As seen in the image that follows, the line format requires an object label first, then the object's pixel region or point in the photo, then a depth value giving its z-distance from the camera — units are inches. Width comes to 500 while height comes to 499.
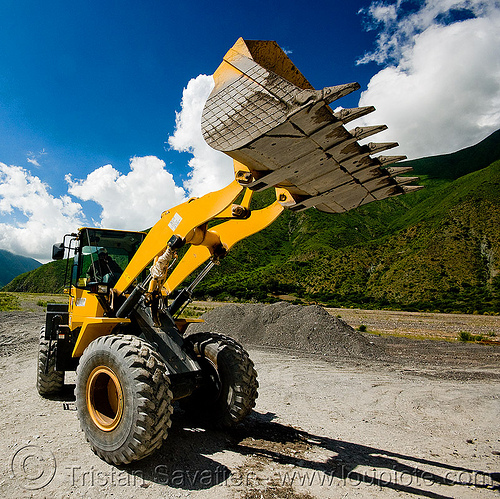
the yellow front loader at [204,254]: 116.5
